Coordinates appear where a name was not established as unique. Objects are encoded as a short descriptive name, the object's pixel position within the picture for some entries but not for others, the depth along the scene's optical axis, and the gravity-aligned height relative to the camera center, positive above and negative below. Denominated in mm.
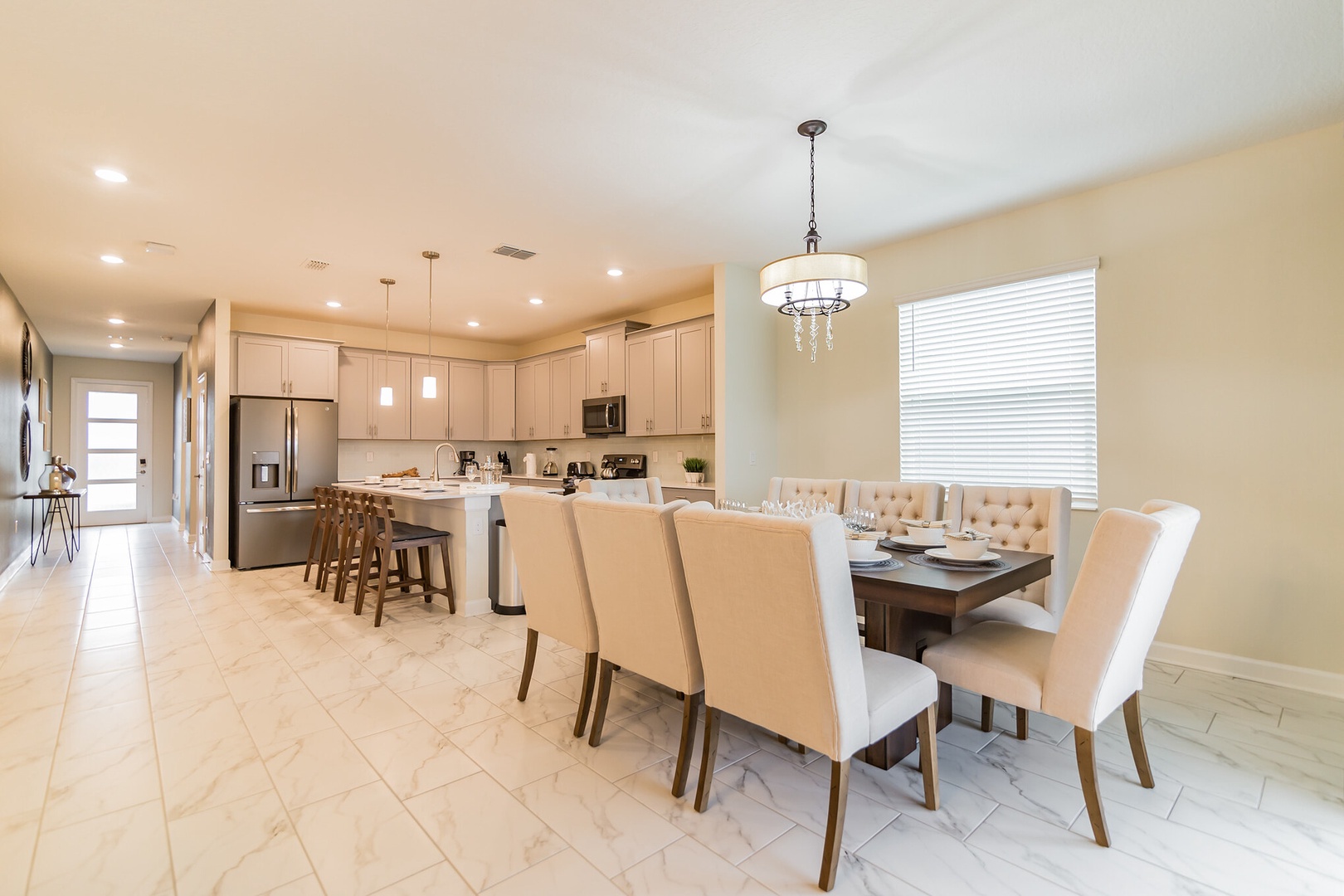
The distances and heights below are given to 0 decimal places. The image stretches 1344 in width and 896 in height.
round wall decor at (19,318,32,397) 6004 +861
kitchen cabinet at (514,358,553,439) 7152 +598
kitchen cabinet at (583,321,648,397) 5984 +914
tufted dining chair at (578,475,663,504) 3789 -260
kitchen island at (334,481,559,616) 4207 -660
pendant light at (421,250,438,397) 4484 +485
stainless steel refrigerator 5785 -247
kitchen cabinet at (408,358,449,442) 7109 +504
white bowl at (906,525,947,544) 2473 -352
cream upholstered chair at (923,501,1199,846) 1658 -547
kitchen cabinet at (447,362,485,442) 7391 +586
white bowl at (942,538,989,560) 2148 -351
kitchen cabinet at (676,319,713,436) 5102 +609
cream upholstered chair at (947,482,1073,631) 2590 -367
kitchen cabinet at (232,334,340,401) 5953 +822
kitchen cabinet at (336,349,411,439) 6637 +586
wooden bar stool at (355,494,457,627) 4016 -651
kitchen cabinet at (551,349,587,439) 6617 +610
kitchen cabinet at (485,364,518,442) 7699 +587
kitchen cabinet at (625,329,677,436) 5457 +599
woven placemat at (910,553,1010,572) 2082 -407
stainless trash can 4223 -953
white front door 9242 +18
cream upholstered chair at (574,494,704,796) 1915 -485
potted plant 5406 -168
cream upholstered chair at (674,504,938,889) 1513 -515
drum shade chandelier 2629 +741
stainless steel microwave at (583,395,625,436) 5980 +334
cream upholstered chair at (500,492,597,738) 2307 -485
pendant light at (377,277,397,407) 5039 +1412
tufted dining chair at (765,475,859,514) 3416 -235
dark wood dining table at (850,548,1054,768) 1798 -461
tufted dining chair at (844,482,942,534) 3158 -280
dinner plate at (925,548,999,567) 2166 -391
